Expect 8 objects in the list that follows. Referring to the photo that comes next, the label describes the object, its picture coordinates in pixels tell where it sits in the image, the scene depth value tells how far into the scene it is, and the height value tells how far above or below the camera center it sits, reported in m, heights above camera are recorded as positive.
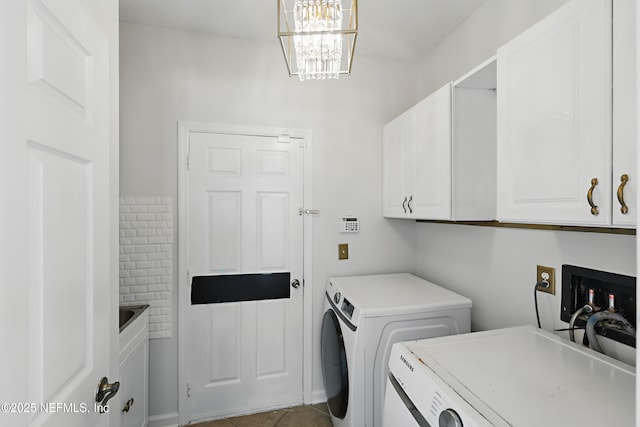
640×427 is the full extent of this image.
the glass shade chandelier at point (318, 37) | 1.20 +0.70
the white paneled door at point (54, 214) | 0.56 -0.01
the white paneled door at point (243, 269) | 2.07 -0.42
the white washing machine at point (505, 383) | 0.83 -0.55
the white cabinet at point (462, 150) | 1.58 +0.32
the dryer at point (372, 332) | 1.57 -0.65
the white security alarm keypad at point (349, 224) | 2.34 -0.11
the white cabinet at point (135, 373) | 1.53 -0.90
